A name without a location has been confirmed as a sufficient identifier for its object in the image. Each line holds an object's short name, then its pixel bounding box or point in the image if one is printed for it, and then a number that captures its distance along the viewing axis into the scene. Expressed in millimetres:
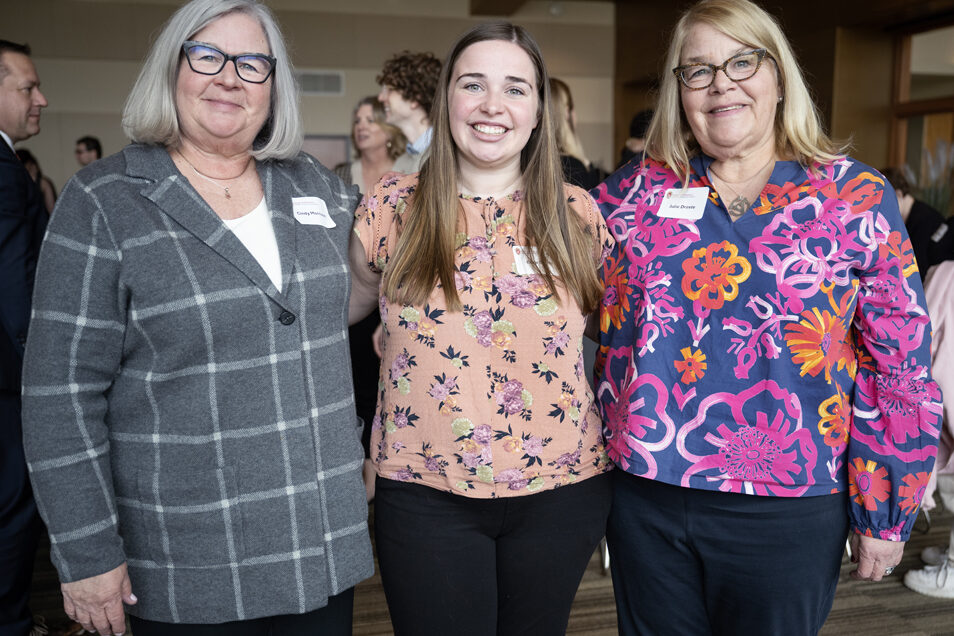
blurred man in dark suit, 2184
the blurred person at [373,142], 3789
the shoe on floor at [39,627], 2674
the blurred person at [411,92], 3188
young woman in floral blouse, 1521
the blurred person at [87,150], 7836
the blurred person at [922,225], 4504
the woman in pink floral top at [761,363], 1524
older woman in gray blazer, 1290
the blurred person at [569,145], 2909
